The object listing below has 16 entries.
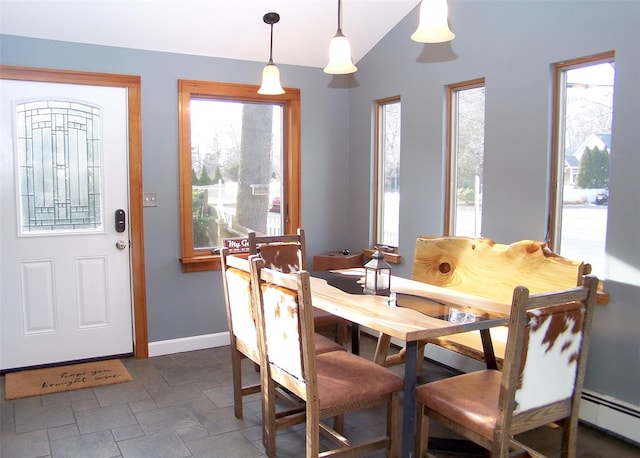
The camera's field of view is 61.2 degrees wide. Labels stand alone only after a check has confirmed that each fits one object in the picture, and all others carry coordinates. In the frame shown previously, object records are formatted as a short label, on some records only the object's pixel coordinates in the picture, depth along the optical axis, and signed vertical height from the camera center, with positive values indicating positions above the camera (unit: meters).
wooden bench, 2.66 -0.44
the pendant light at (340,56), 2.63 +0.66
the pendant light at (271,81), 3.28 +0.66
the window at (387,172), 4.35 +0.15
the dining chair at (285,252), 3.40 -0.40
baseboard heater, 2.70 -1.16
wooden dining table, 2.09 -0.52
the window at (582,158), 2.86 +0.18
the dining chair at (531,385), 1.82 -0.70
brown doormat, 3.41 -1.25
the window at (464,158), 3.60 +0.22
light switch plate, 3.98 -0.06
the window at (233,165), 4.14 +0.21
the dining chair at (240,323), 2.65 -0.69
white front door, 3.64 -0.24
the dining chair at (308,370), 2.12 -0.79
